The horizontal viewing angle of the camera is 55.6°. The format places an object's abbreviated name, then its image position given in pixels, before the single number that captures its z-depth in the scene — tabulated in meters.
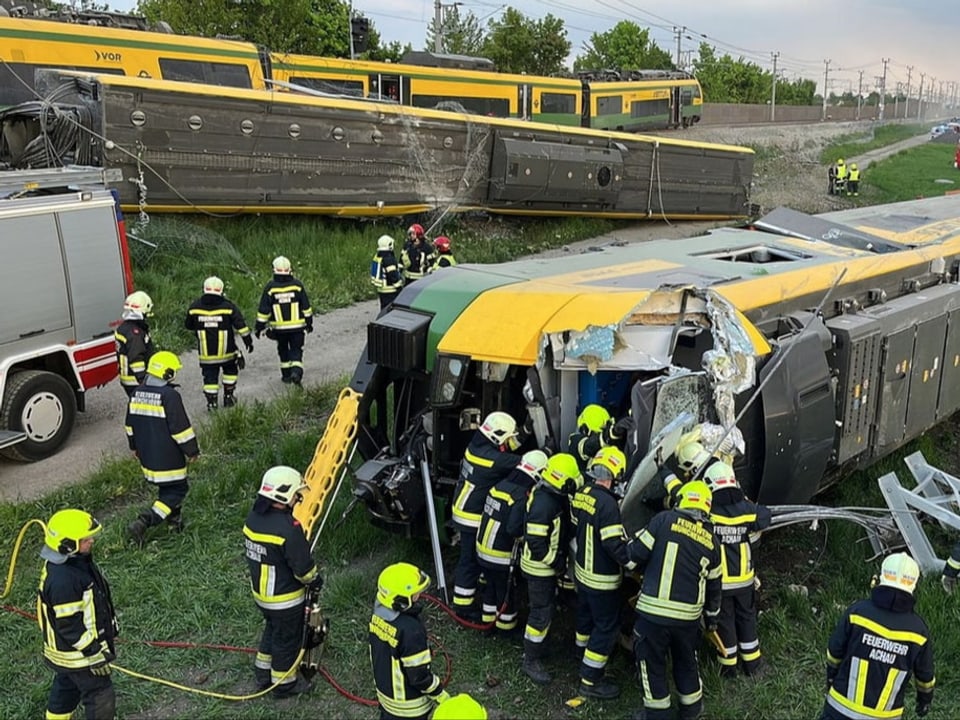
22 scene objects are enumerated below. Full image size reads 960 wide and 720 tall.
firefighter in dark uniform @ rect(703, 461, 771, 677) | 4.99
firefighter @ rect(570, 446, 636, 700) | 4.88
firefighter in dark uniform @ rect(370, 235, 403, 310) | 11.96
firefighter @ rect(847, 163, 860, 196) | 28.78
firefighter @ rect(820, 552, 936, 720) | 4.05
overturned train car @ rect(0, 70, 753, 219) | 12.58
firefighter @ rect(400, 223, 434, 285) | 12.44
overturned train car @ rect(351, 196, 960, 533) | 5.52
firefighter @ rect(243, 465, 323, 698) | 4.84
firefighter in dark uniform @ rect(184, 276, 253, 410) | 9.05
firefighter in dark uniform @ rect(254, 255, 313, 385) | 9.66
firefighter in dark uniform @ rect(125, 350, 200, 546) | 6.67
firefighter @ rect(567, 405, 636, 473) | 5.38
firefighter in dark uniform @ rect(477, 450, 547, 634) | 5.29
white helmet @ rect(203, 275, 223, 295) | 8.98
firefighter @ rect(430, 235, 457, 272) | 12.12
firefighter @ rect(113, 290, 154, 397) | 8.27
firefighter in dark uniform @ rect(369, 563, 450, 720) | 4.20
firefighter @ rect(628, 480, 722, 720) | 4.56
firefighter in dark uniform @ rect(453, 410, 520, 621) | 5.45
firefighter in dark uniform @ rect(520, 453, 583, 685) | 5.08
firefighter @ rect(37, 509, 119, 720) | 4.39
